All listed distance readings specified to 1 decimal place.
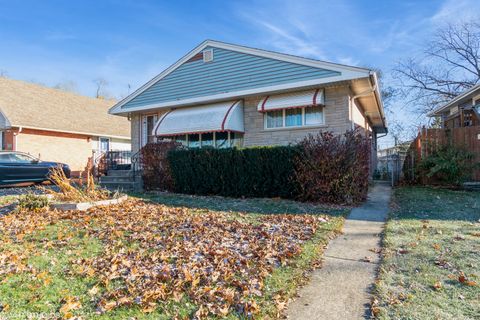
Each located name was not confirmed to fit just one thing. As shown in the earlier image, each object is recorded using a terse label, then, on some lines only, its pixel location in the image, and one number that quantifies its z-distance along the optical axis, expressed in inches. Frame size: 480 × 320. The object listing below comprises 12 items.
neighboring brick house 710.5
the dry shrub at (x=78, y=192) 295.9
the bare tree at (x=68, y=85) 1507.1
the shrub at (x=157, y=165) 422.6
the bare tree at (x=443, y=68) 1029.8
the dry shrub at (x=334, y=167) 311.1
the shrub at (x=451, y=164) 423.2
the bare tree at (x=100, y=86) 1706.6
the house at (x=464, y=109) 559.8
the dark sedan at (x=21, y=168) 480.1
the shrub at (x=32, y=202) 276.1
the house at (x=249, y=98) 429.4
